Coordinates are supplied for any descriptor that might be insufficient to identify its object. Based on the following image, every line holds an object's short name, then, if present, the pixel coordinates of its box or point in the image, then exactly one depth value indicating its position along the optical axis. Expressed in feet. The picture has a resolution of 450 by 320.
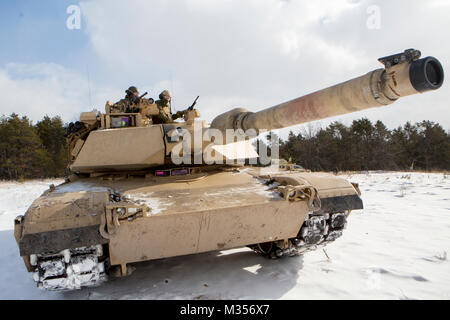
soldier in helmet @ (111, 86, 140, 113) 20.37
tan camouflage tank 9.89
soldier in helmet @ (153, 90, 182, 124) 20.76
